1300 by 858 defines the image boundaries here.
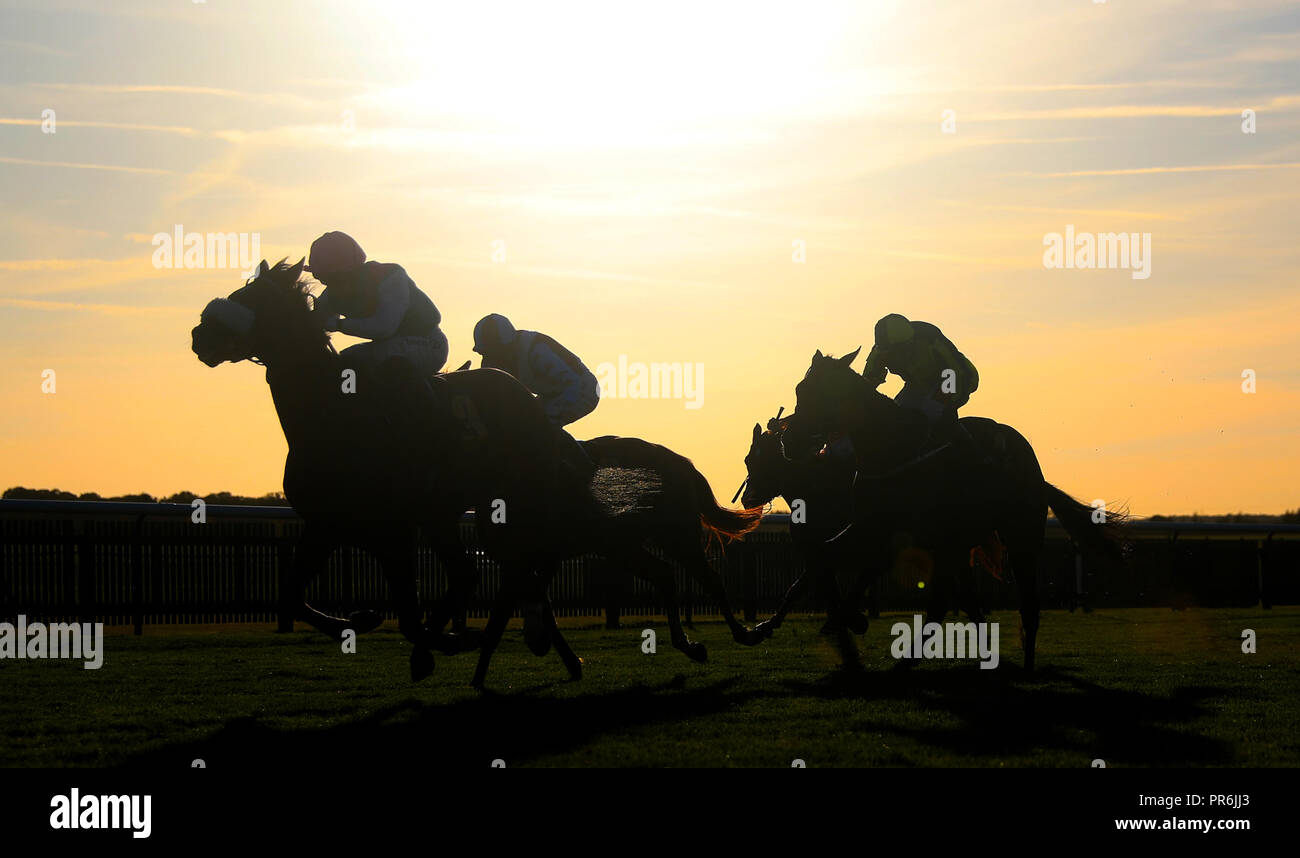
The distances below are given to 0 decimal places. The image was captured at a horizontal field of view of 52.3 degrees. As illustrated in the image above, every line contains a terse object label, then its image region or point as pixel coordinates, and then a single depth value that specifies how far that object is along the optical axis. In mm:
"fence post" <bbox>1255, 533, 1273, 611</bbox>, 24516
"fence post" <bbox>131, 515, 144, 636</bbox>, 15984
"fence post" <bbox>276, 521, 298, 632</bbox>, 15577
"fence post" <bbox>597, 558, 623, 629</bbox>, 17938
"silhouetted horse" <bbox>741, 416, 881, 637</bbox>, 12375
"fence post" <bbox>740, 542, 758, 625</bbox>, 21375
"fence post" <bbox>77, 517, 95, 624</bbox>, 15688
